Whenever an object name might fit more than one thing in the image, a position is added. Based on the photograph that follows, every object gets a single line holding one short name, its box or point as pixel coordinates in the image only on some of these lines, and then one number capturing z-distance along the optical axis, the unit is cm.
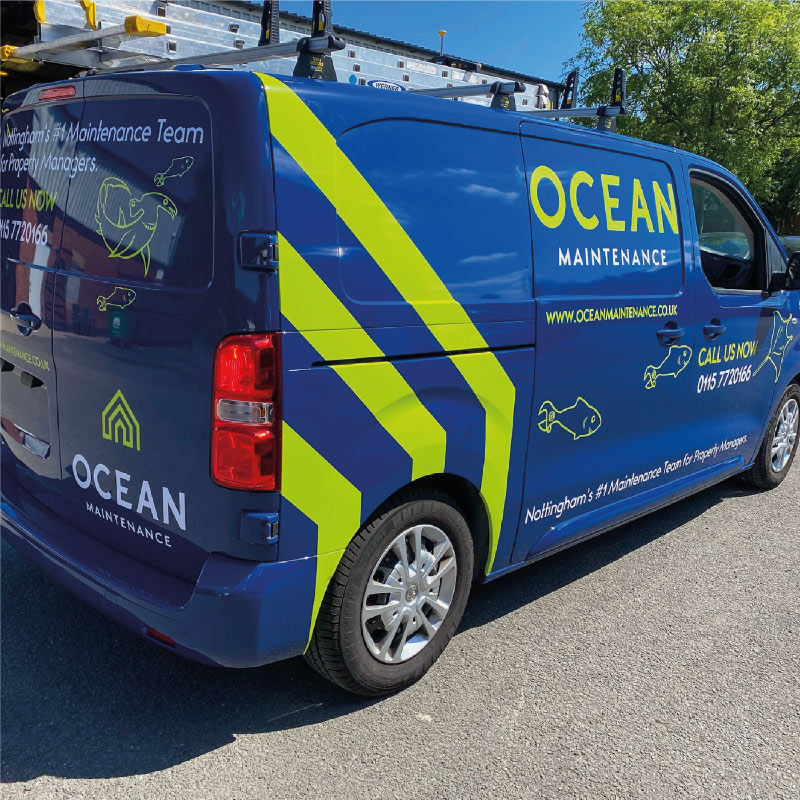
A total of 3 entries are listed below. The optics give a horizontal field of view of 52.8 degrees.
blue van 233
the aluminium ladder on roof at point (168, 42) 306
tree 1862
